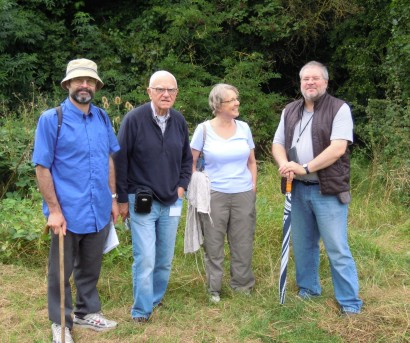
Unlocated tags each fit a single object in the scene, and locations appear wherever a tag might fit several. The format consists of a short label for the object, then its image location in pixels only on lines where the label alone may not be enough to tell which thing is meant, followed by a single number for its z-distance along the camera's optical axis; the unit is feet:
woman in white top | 15.21
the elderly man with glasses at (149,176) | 13.28
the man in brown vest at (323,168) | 13.34
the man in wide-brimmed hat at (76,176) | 12.04
